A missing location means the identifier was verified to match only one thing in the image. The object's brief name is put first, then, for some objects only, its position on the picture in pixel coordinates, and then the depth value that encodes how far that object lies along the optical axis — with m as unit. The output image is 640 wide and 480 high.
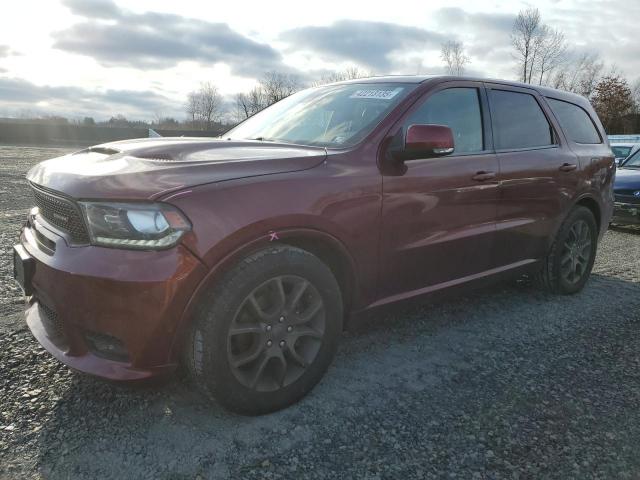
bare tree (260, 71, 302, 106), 58.24
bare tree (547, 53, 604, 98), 37.90
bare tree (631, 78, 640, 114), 40.96
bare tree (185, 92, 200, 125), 66.75
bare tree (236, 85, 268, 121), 57.55
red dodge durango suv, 2.10
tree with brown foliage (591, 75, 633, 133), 37.41
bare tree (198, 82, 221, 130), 66.06
